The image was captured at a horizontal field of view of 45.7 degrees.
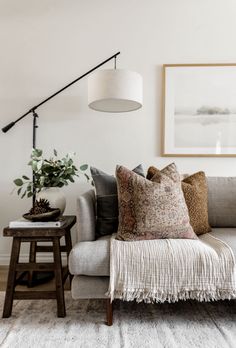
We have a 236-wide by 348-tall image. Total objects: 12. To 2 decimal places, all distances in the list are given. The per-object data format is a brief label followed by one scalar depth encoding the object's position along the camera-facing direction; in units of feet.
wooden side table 5.24
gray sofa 4.86
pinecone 5.81
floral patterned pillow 5.32
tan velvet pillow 6.11
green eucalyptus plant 6.31
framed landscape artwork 8.11
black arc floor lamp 6.26
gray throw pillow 5.97
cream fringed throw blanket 4.73
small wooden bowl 5.61
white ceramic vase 6.27
